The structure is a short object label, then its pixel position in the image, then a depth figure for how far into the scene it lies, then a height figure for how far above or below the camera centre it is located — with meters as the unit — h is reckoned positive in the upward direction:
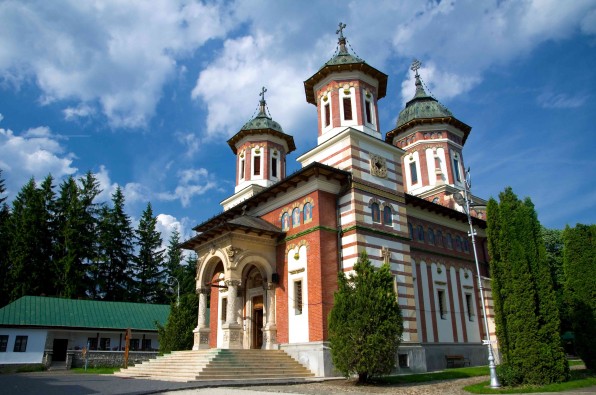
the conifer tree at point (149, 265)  53.78 +8.98
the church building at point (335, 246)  20.47 +4.37
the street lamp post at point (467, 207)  13.57 +4.61
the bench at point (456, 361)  24.45 -1.69
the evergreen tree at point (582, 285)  16.25 +1.53
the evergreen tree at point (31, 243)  39.34 +8.98
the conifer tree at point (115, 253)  49.72 +9.86
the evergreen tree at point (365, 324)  15.67 +0.31
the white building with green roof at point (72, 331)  29.64 +0.70
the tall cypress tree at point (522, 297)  13.75 +1.00
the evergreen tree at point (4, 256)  38.97 +7.73
